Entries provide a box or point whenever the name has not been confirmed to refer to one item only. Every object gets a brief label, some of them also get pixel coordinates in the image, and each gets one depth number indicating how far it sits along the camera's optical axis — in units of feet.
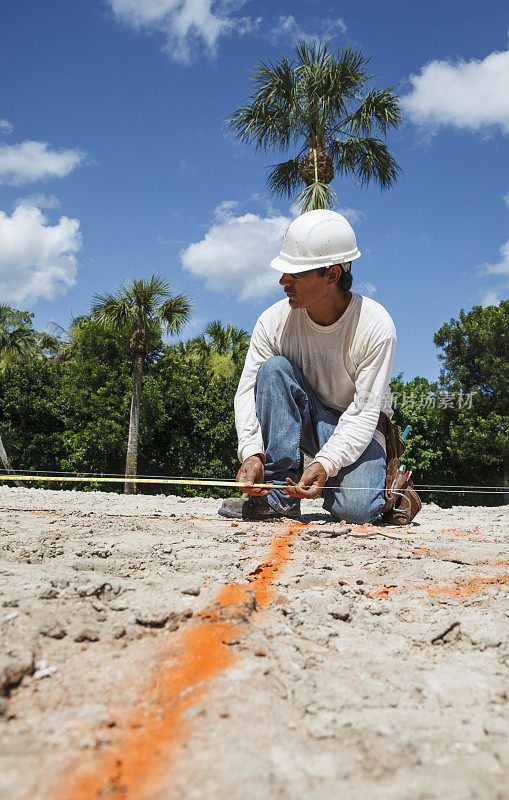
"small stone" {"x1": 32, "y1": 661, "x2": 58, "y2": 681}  2.91
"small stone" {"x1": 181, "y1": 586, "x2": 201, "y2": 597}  4.20
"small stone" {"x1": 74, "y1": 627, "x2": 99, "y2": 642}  3.33
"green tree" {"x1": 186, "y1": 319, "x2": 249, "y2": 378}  53.06
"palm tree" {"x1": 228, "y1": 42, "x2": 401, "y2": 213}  31.07
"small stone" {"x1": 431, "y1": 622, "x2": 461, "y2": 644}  3.79
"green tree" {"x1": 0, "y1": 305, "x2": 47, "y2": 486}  55.83
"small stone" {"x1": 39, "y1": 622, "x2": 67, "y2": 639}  3.32
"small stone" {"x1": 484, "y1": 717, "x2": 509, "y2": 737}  2.55
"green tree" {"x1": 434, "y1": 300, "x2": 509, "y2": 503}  38.22
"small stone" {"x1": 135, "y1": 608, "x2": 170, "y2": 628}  3.61
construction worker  8.95
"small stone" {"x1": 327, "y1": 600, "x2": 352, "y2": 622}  4.13
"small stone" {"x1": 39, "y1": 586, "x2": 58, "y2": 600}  3.90
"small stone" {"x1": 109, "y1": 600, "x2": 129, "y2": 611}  3.88
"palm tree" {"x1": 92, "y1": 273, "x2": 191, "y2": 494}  40.81
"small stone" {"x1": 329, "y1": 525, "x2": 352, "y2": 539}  7.75
